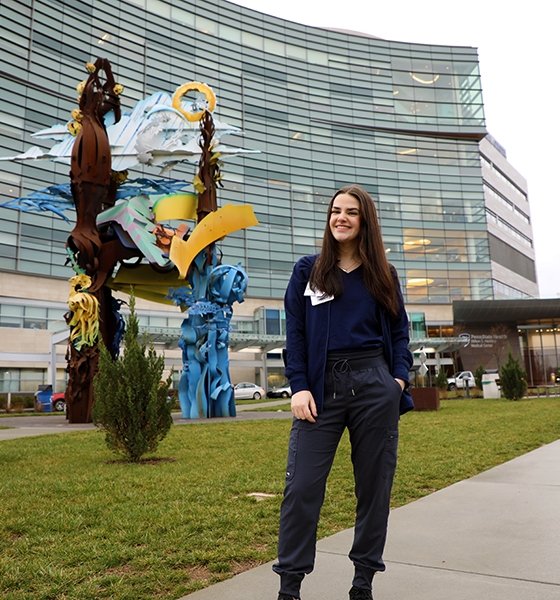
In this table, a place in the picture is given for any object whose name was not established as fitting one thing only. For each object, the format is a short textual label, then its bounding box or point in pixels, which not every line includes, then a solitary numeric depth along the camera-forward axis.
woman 2.67
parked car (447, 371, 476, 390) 36.96
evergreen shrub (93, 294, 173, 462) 7.85
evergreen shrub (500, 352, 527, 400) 23.11
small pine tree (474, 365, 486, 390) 28.67
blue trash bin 28.53
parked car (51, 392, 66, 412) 28.59
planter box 19.03
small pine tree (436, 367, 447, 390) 27.41
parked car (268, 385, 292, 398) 40.16
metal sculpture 16.88
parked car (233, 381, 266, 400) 38.66
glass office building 43.75
